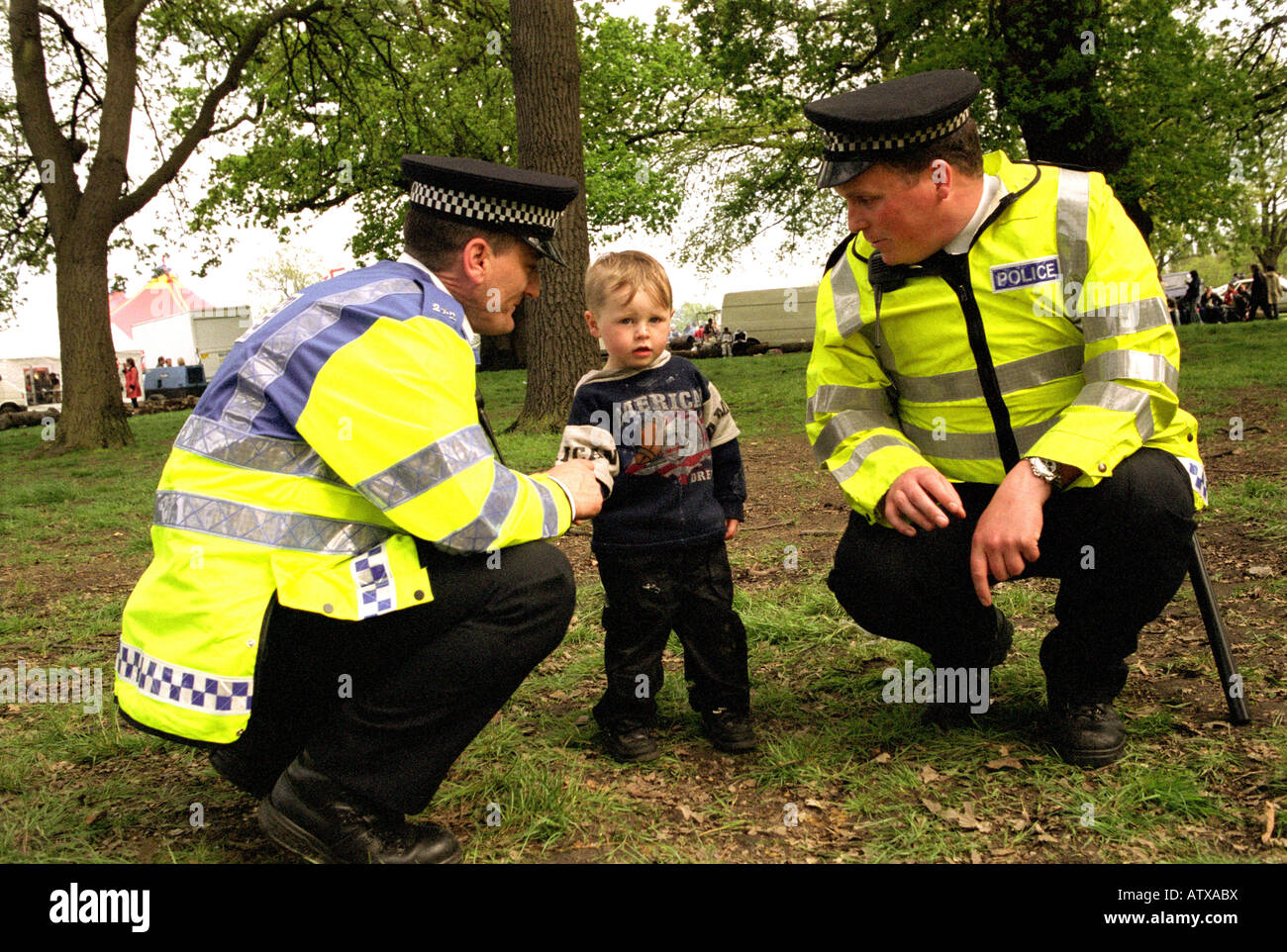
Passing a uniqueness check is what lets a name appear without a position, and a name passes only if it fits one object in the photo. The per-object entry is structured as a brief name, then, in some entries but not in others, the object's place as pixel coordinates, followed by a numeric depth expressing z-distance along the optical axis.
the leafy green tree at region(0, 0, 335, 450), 14.63
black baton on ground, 2.71
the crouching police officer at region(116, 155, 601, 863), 2.09
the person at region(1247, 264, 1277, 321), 29.52
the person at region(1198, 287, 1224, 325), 33.66
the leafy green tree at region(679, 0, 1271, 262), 12.88
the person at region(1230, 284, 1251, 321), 31.97
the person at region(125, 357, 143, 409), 33.78
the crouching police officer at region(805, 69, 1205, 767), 2.51
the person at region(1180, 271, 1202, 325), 32.75
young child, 3.02
